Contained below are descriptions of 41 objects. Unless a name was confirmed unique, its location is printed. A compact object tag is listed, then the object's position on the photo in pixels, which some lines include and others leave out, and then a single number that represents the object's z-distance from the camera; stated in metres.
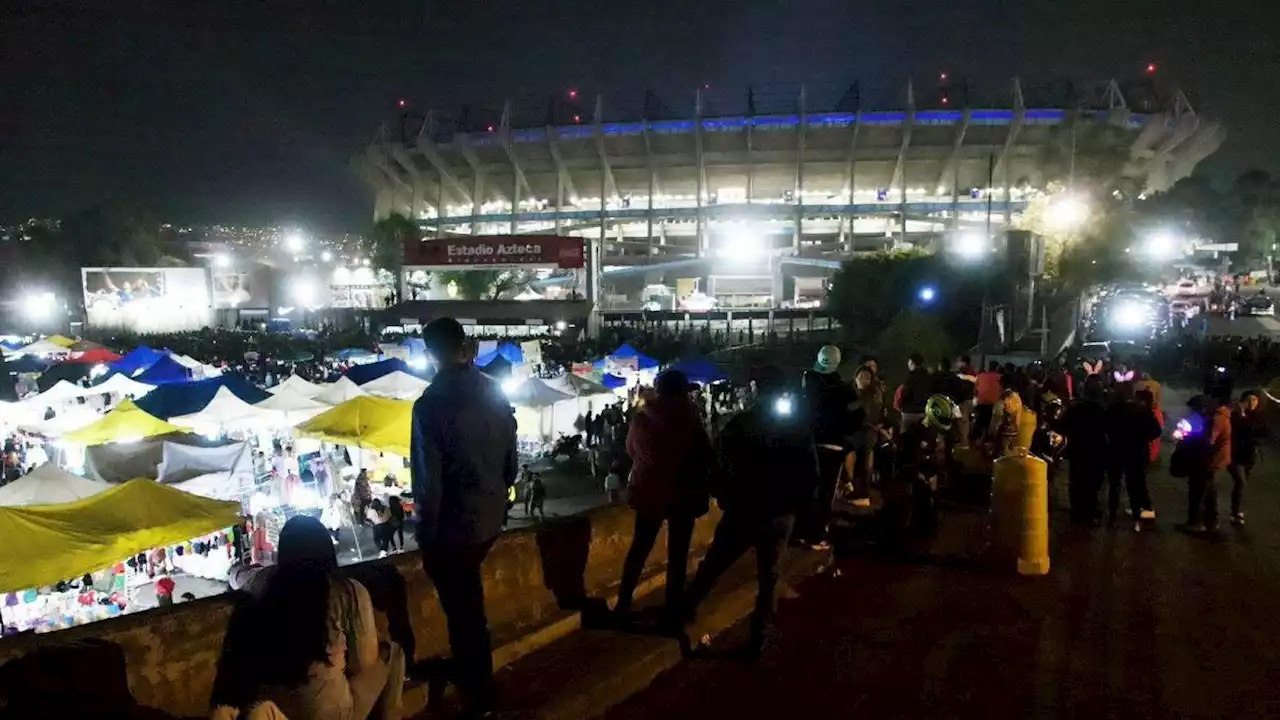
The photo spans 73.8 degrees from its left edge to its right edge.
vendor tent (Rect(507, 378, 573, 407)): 16.73
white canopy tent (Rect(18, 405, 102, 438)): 13.95
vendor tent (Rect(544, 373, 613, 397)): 18.06
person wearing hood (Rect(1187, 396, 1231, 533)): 7.25
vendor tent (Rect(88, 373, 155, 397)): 18.33
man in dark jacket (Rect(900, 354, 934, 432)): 9.37
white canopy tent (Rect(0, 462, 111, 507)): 8.80
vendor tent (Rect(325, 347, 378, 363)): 26.41
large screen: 42.22
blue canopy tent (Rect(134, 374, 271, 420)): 14.53
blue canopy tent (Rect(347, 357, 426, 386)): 17.48
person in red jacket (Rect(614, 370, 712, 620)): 4.05
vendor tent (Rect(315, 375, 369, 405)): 15.65
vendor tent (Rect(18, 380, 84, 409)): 16.27
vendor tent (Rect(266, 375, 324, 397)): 15.32
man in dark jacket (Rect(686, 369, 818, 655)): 4.10
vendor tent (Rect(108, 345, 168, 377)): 20.59
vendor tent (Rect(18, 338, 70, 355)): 24.75
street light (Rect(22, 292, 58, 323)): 50.12
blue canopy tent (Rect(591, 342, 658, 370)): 21.98
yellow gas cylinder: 5.76
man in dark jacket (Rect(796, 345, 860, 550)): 5.45
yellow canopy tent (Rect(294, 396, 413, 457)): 12.42
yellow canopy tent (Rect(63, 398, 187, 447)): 12.93
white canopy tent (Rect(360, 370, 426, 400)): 16.52
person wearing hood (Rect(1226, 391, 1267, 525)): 7.50
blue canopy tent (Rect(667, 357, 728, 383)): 19.95
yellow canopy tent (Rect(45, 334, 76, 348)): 25.25
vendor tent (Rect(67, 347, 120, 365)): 22.51
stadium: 58.28
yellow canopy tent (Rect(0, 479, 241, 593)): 6.98
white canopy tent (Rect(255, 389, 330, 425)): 14.83
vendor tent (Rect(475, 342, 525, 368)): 20.28
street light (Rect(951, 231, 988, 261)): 26.76
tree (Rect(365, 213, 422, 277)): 56.47
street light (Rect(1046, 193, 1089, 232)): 31.52
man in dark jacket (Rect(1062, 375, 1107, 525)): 7.40
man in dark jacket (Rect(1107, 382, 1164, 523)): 7.27
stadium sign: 31.45
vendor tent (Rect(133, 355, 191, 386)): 18.77
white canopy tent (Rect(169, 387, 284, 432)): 14.46
